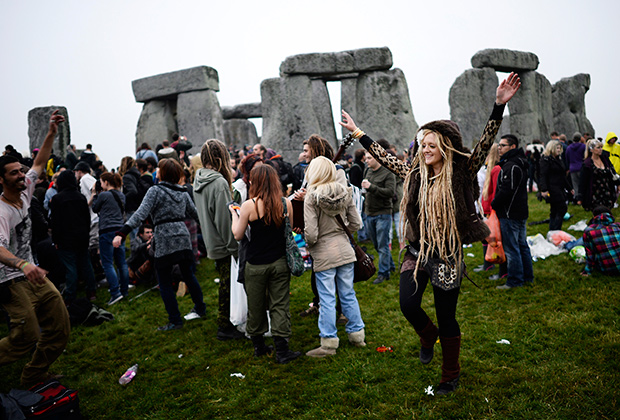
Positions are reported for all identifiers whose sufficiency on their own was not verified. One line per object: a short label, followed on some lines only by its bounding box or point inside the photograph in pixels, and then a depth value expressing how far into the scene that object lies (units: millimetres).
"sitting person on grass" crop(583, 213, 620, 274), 5441
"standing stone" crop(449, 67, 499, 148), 15047
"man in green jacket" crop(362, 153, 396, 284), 6230
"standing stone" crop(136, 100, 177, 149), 15094
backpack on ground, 3057
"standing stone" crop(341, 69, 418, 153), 12781
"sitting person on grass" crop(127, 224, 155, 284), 7211
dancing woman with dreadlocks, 2943
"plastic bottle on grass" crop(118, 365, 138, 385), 3991
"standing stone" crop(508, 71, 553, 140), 16172
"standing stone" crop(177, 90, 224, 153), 14461
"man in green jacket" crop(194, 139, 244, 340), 4688
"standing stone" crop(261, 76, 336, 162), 12938
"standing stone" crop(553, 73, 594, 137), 18766
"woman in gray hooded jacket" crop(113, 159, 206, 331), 4941
